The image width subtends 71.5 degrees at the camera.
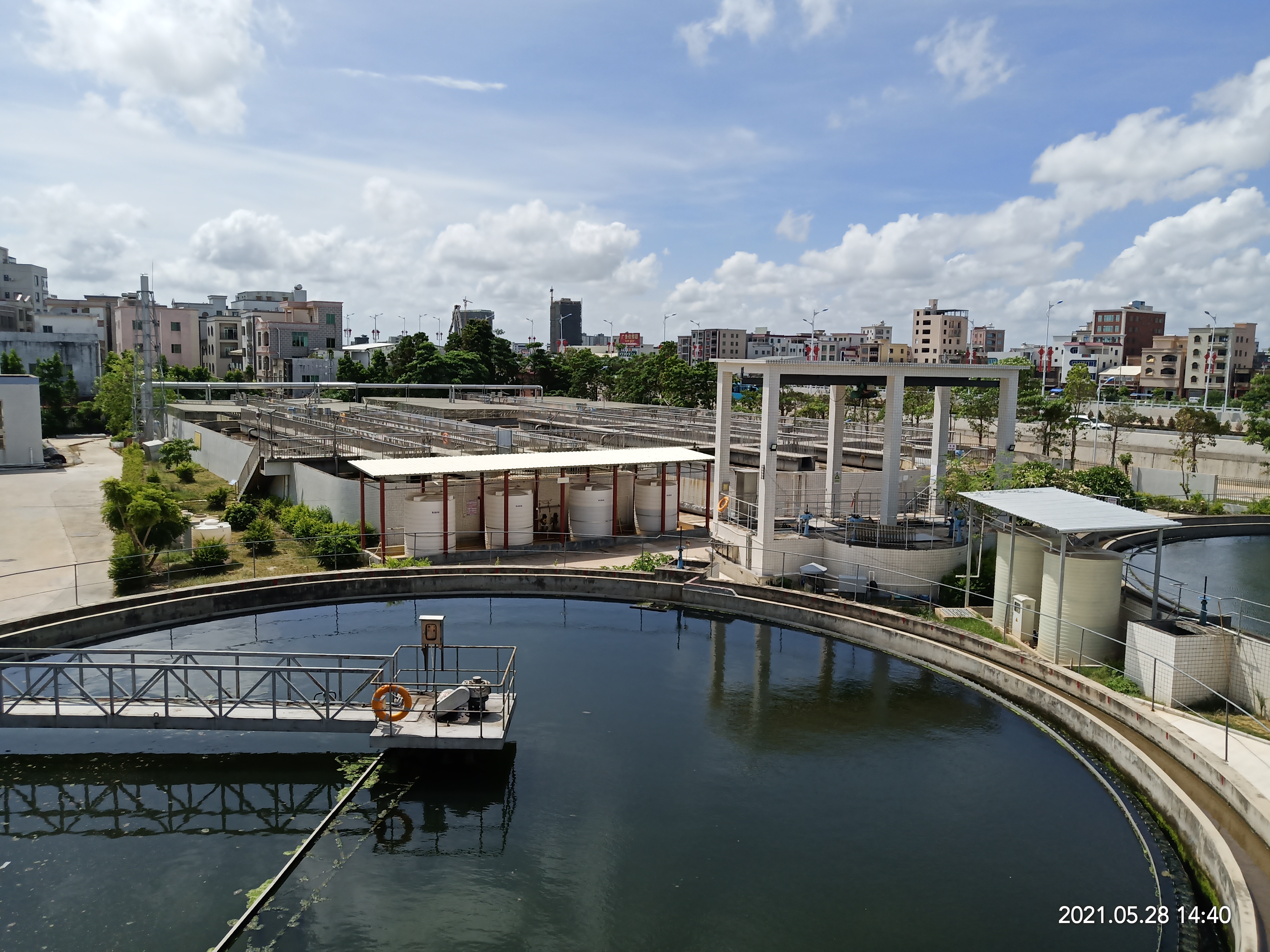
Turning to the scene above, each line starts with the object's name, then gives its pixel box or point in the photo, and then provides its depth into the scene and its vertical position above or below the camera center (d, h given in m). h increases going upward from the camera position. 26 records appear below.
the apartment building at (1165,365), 108.75 +3.42
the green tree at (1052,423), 47.19 -1.80
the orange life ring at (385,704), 16.36 -6.08
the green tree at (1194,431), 50.91 -2.29
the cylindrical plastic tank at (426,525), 29.67 -4.99
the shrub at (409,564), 27.69 -5.86
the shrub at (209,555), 26.42 -5.45
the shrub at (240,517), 32.47 -5.26
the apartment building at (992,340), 156.25 +9.64
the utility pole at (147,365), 51.56 +0.39
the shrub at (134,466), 35.56 -4.24
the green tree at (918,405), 68.88 -1.38
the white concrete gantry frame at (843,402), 27.81 -0.52
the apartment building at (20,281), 108.62 +10.95
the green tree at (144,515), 25.36 -4.20
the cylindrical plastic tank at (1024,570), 22.72 -4.65
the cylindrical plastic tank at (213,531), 30.12 -5.39
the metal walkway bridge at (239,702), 16.20 -6.33
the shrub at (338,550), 27.94 -5.55
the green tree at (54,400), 72.06 -2.49
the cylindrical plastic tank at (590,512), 32.81 -4.84
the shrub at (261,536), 29.12 -5.52
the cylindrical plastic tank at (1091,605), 20.39 -4.94
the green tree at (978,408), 55.28 -1.26
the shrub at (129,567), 24.50 -5.56
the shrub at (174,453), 48.50 -4.48
